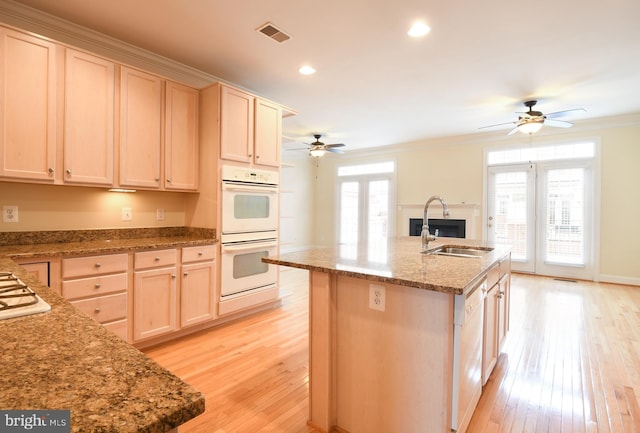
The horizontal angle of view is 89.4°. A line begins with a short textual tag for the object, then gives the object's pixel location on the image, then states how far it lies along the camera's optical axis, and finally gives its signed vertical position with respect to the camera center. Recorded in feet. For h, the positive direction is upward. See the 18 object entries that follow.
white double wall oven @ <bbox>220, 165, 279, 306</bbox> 10.49 -0.63
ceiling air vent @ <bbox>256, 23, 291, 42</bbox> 8.52 +4.94
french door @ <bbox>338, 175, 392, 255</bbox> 24.80 +0.65
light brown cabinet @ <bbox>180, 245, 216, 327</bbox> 9.51 -2.21
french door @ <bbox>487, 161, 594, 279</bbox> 17.38 +0.13
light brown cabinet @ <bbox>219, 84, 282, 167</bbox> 10.36 +2.94
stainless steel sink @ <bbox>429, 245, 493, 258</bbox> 8.60 -0.93
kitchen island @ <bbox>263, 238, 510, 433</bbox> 4.80 -2.08
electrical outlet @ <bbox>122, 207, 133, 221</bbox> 9.89 -0.06
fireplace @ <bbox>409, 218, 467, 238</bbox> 20.94 -0.71
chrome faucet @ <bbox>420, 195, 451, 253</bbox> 8.66 -0.58
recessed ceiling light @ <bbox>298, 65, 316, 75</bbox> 11.00 +5.01
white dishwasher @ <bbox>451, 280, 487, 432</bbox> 4.72 -2.27
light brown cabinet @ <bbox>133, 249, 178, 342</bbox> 8.52 -2.21
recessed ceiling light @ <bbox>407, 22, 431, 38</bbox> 8.52 +5.02
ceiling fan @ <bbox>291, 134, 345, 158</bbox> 19.49 +4.07
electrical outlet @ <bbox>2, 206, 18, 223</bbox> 7.83 -0.08
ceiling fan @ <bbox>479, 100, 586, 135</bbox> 13.75 +4.15
